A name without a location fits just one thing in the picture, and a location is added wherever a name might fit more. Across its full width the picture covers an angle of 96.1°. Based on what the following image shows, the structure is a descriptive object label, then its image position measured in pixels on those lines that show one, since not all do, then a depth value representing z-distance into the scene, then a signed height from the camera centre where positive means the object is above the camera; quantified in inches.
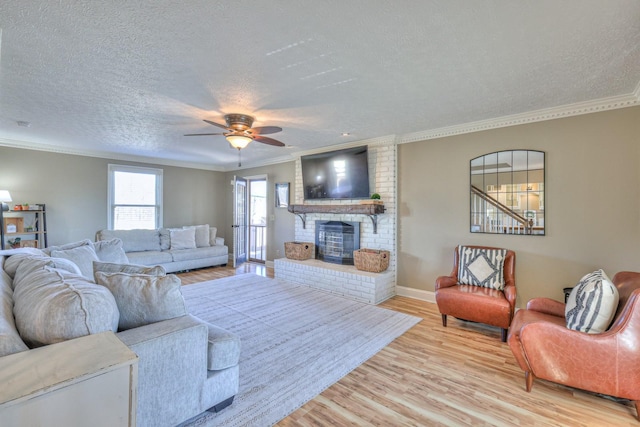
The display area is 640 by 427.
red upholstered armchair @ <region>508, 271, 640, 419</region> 72.1 -37.8
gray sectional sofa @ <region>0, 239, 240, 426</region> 49.1 -22.7
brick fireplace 167.5 -34.4
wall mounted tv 187.8 +26.4
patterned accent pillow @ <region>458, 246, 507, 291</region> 131.6 -25.8
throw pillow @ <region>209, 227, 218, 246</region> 270.5 -23.0
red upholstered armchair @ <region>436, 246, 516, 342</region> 114.8 -35.1
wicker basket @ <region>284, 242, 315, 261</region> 210.8 -28.3
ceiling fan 131.4 +37.5
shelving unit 190.1 -10.4
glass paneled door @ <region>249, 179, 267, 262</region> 277.4 -8.0
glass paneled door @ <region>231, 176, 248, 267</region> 258.8 -8.6
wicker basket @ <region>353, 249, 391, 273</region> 172.1 -29.2
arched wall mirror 133.8 +9.8
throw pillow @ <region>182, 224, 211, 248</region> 259.5 -22.0
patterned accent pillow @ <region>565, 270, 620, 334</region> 77.6 -26.0
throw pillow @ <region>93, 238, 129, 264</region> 143.9 -20.2
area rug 79.8 -51.9
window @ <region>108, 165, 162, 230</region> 242.7 +12.5
